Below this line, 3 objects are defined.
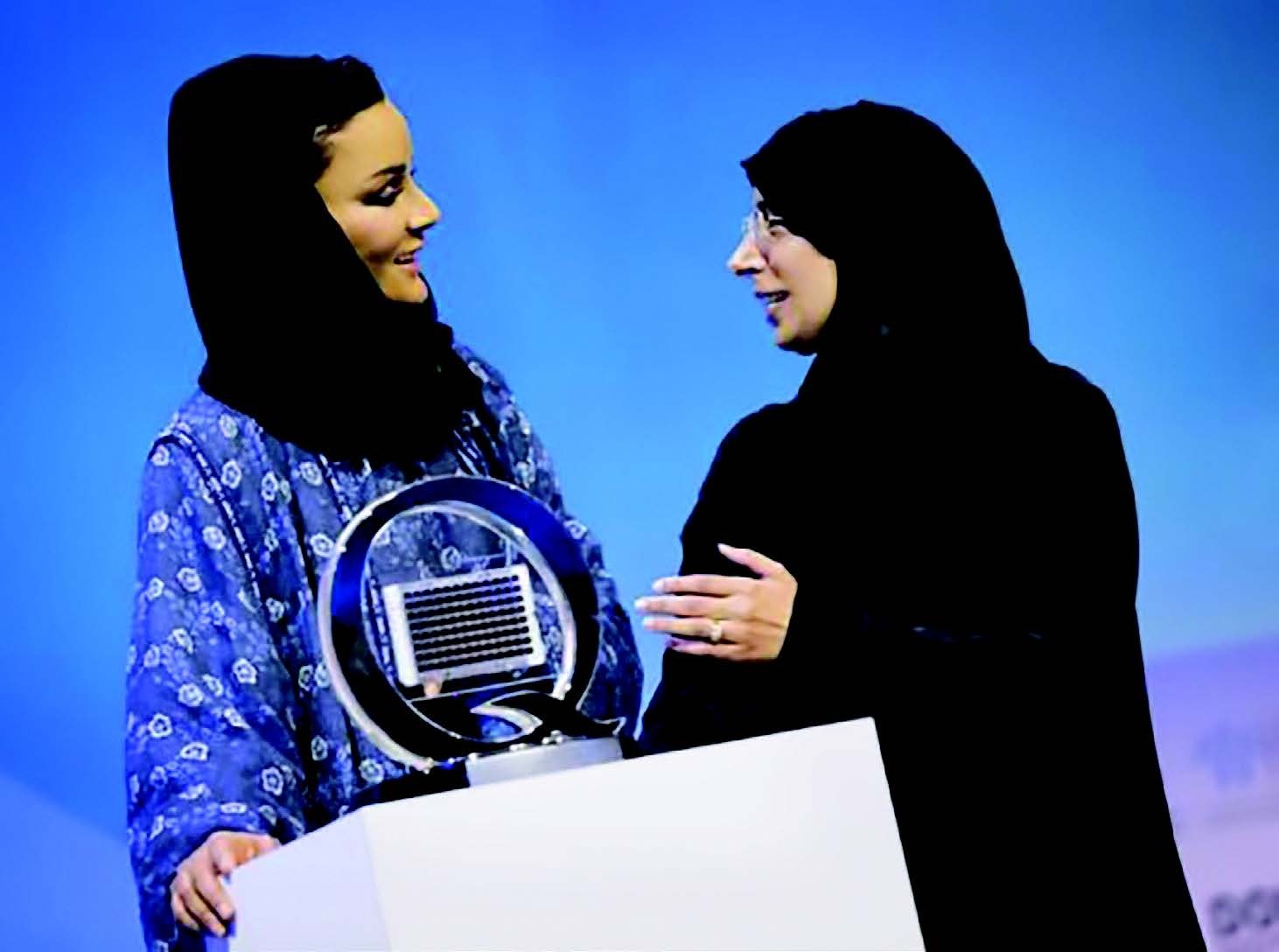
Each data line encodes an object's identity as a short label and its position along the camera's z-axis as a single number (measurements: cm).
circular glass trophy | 592
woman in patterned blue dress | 636
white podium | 581
